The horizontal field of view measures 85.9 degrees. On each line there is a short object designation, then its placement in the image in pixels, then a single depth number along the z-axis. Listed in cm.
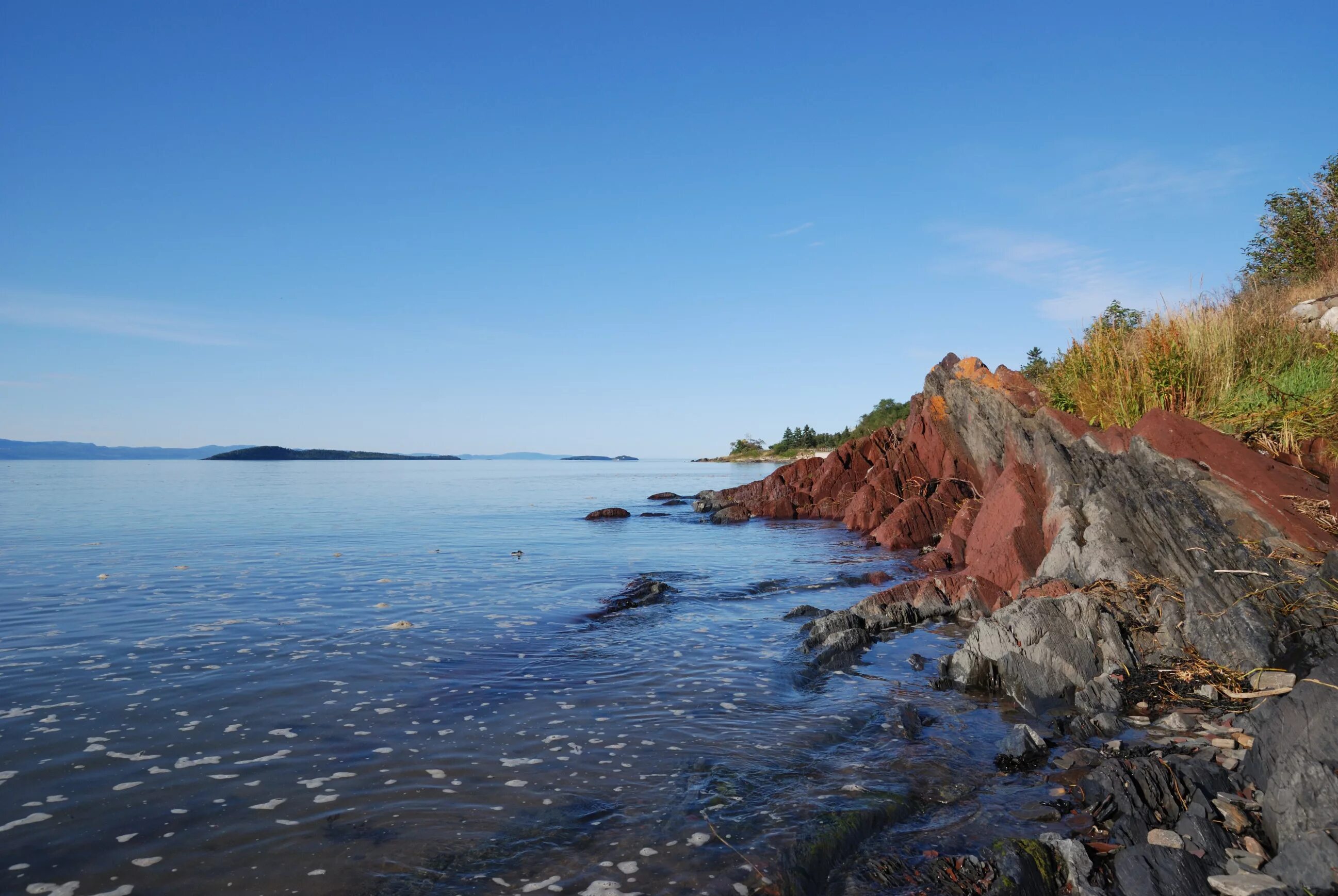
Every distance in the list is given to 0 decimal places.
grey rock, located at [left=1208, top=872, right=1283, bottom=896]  427
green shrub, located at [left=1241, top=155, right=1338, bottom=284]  2606
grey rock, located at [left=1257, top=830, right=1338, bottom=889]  415
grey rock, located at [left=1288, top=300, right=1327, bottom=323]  1931
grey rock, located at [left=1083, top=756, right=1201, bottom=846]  514
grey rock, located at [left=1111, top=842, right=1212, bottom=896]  446
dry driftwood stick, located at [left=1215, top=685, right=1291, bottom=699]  707
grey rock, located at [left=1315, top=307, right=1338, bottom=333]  1775
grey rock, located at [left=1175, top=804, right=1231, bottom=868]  471
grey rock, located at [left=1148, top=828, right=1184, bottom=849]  487
